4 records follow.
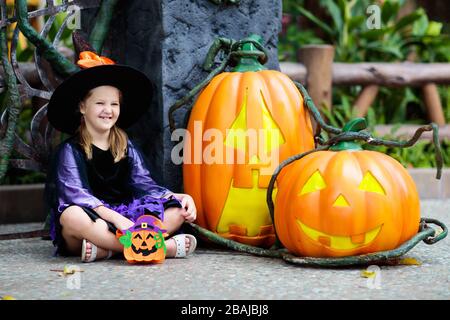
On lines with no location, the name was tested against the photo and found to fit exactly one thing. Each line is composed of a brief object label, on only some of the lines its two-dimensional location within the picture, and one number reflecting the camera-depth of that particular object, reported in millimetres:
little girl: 5231
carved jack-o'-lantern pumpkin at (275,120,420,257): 4837
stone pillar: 5901
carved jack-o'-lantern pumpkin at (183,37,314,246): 5484
